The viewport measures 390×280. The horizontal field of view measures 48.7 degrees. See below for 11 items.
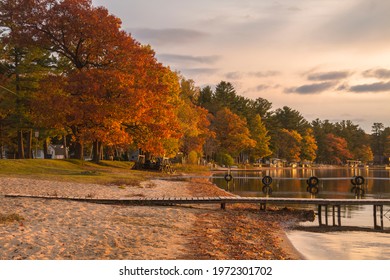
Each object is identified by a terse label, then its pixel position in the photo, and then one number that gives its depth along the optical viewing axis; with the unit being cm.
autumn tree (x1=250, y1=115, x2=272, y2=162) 12186
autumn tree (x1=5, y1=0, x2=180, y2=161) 4428
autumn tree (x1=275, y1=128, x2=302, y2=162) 14350
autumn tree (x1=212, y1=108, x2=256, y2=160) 10662
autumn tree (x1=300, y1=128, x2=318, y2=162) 15480
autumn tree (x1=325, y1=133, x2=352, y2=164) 17388
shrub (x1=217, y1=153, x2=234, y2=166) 10762
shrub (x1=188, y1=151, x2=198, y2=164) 8294
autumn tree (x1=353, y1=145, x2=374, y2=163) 18312
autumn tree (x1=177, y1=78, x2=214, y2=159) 7019
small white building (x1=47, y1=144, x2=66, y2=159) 9821
